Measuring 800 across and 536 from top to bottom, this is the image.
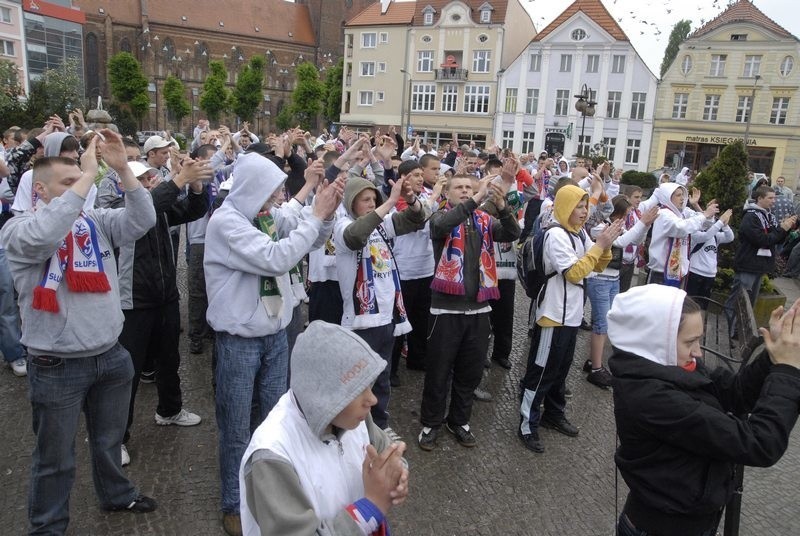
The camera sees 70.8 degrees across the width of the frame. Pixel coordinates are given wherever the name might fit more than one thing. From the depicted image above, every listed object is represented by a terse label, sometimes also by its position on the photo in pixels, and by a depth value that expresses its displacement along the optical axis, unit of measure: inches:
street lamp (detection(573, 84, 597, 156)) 580.0
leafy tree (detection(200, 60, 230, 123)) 2210.9
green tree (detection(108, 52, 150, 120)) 2176.4
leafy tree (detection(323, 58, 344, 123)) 2299.5
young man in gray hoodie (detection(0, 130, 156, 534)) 107.0
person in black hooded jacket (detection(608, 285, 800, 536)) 81.0
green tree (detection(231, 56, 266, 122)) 2198.6
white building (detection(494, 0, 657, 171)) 1624.0
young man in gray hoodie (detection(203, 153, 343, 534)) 117.2
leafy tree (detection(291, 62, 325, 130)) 2202.3
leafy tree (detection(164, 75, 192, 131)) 2246.6
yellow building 1504.7
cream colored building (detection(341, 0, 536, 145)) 1860.2
